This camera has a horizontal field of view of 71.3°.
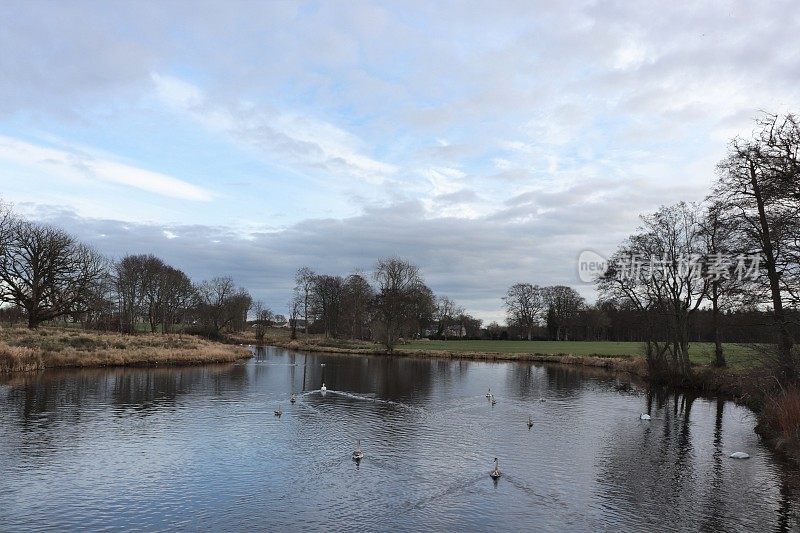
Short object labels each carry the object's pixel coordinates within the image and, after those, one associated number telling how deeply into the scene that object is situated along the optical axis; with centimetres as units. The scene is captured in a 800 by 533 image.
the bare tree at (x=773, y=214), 1834
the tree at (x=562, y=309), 10819
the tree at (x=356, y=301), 8738
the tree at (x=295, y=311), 9484
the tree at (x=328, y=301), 9281
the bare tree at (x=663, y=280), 3750
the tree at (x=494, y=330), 11336
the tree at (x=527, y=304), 11281
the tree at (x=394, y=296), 7319
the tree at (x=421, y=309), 8188
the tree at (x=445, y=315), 11991
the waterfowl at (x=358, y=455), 1580
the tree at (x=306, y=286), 9325
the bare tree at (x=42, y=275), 4878
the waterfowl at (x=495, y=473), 1448
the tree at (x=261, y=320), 9369
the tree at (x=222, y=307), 8688
